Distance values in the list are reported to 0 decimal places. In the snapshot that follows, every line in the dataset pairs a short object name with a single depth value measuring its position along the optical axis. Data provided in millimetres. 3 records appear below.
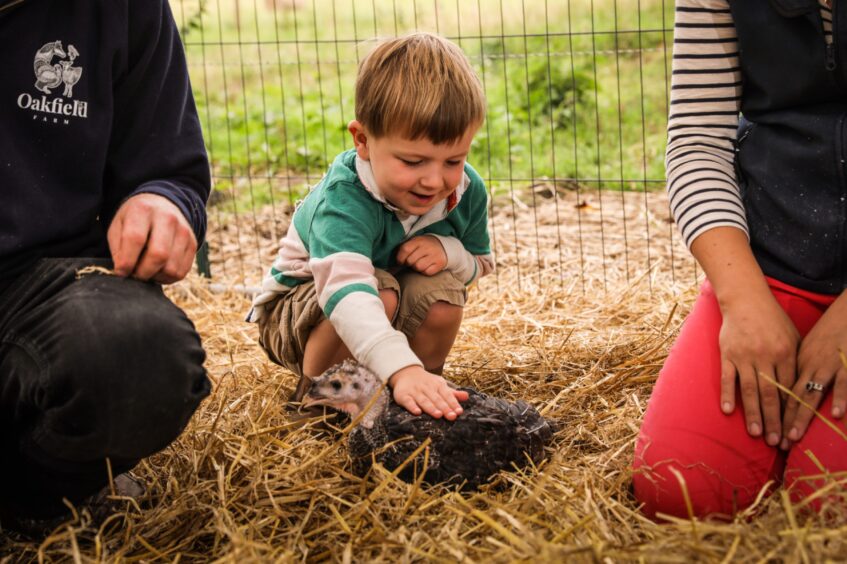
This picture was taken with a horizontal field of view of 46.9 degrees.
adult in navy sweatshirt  1946
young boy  2473
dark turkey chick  2344
